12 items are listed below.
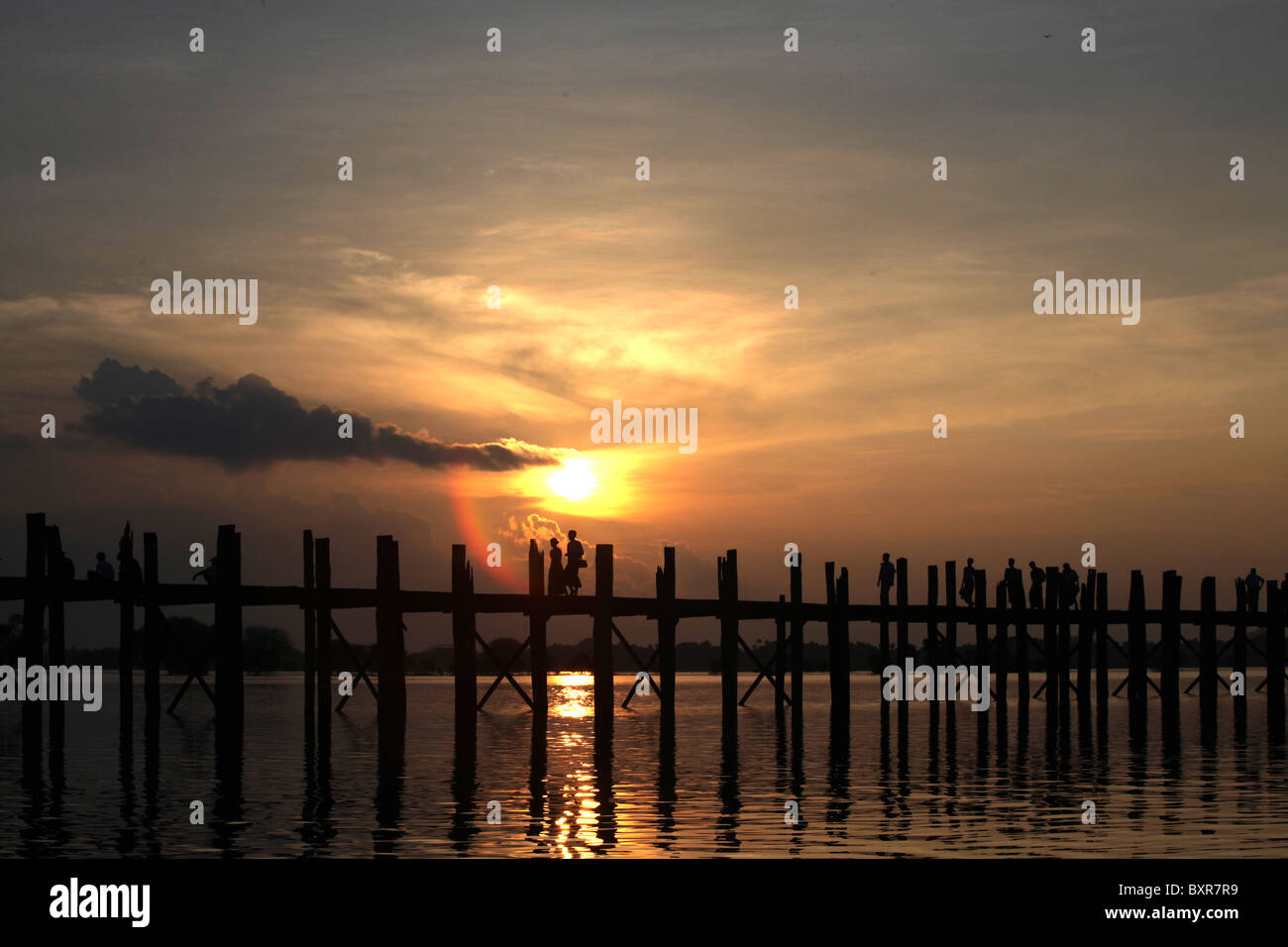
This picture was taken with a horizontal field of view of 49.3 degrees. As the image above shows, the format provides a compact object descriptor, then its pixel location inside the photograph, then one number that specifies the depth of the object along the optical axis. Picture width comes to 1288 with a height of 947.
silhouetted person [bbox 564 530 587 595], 33.84
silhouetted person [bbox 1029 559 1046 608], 45.08
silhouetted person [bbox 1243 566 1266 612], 50.34
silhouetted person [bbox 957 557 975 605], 43.38
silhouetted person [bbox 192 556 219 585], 32.75
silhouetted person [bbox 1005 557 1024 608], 44.56
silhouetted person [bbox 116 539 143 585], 30.45
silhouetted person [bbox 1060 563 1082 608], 45.47
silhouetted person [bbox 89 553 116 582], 30.06
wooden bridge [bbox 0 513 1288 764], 27.92
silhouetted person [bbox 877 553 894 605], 41.62
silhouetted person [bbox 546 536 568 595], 33.12
